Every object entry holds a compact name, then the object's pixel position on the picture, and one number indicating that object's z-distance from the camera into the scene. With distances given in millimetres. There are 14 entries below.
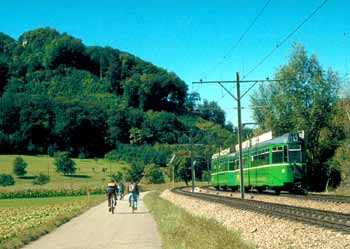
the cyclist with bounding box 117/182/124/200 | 51706
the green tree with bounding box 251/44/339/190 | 55500
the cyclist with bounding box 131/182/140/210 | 32719
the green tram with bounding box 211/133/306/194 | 36000
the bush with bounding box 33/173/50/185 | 101250
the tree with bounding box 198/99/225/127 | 124125
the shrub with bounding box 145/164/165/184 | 108250
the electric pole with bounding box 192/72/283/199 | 36119
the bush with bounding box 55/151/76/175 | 113312
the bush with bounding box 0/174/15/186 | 102625
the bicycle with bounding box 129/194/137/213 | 31762
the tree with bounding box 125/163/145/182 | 104600
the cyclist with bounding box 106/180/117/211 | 31214
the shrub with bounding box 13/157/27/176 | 109175
